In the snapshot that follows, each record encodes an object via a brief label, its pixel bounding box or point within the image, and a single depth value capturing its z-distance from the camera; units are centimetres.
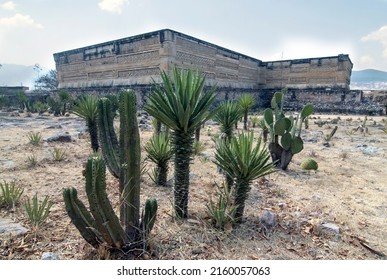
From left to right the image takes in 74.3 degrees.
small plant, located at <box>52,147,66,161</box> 473
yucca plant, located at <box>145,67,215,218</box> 238
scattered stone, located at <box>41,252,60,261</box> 197
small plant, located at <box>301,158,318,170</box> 459
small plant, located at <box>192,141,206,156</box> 551
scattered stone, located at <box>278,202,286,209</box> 318
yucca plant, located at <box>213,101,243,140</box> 455
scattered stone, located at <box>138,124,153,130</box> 901
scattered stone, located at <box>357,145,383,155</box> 643
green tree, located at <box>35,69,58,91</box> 3203
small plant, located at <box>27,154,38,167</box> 439
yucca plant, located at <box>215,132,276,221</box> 249
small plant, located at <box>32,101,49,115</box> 1420
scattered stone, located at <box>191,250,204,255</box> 215
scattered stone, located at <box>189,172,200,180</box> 406
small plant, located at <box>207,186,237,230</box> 247
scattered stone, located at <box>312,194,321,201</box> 345
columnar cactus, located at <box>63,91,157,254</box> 186
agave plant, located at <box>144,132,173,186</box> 350
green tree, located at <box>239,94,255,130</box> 840
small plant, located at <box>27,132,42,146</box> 594
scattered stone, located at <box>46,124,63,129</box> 896
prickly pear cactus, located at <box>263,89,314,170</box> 450
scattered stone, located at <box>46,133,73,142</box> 640
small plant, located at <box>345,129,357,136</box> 888
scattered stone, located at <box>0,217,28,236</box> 227
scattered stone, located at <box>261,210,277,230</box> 263
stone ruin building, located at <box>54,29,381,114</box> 1375
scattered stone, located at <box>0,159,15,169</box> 432
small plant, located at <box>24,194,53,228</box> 239
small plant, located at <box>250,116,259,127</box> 1021
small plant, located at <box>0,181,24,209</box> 278
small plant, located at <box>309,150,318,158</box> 599
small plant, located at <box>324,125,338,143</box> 742
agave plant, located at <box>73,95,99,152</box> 495
